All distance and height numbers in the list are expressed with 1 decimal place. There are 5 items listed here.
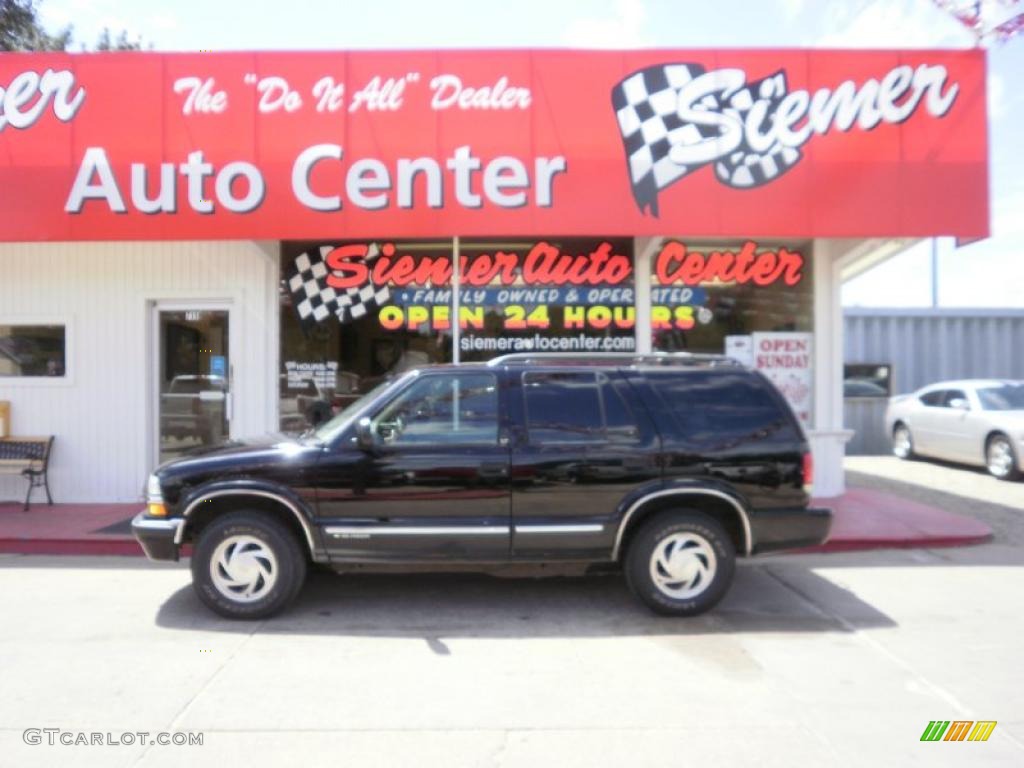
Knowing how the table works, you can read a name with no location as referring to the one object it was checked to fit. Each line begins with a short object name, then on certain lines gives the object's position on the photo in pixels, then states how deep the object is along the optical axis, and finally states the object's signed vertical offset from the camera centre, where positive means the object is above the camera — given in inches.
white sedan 477.7 -24.8
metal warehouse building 662.5 +34.9
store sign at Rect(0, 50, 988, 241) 331.9 +99.7
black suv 217.3 -27.1
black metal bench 364.8 -30.4
